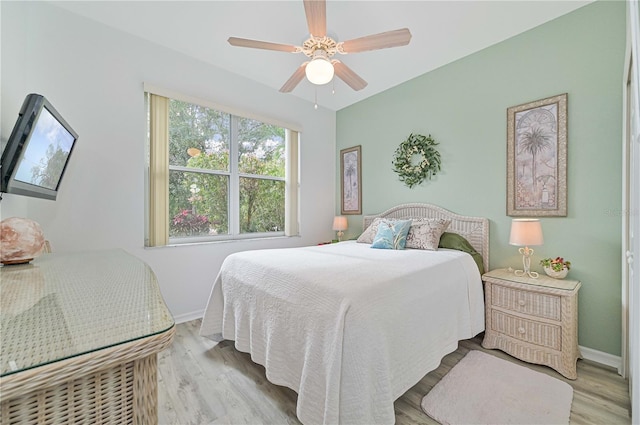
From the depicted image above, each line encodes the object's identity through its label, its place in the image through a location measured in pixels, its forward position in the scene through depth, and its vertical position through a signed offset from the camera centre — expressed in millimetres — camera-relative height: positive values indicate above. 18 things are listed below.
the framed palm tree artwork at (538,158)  2303 +486
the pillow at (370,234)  3219 -291
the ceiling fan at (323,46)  1867 +1263
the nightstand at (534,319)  1894 -851
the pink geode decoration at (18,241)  1185 -140
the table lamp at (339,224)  4059 -210
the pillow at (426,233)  2685 -240
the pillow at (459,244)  2604 -361
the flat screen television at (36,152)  1359 +351
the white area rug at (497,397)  1501 -1185
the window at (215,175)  2748 +452
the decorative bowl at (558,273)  2174 -528
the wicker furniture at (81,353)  459 -265
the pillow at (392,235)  2760 -270
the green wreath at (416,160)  3211 +649
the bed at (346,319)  1250 -662
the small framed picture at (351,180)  4125 +490
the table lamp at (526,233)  2133 -188
